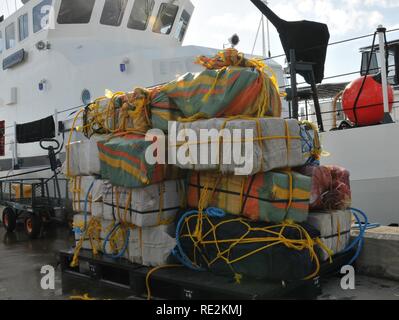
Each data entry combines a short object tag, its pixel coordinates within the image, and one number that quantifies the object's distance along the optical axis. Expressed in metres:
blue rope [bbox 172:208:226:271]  3.44
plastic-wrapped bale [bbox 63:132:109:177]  4.25
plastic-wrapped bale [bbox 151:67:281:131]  3.46
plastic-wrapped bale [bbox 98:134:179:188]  3.55
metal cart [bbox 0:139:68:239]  7.49
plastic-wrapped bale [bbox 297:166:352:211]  3.73
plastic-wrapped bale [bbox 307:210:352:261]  3.43
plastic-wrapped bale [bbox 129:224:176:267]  3.64
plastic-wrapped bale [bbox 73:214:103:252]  4.25
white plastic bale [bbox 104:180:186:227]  3.61
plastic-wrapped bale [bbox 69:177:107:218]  4.13
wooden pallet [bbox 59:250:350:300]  3.02
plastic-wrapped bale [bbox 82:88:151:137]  3.94
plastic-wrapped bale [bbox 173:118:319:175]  3.15
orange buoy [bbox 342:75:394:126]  5.45
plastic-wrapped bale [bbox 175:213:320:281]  3.10
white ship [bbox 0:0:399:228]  8.37
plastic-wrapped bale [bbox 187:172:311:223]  3.20
